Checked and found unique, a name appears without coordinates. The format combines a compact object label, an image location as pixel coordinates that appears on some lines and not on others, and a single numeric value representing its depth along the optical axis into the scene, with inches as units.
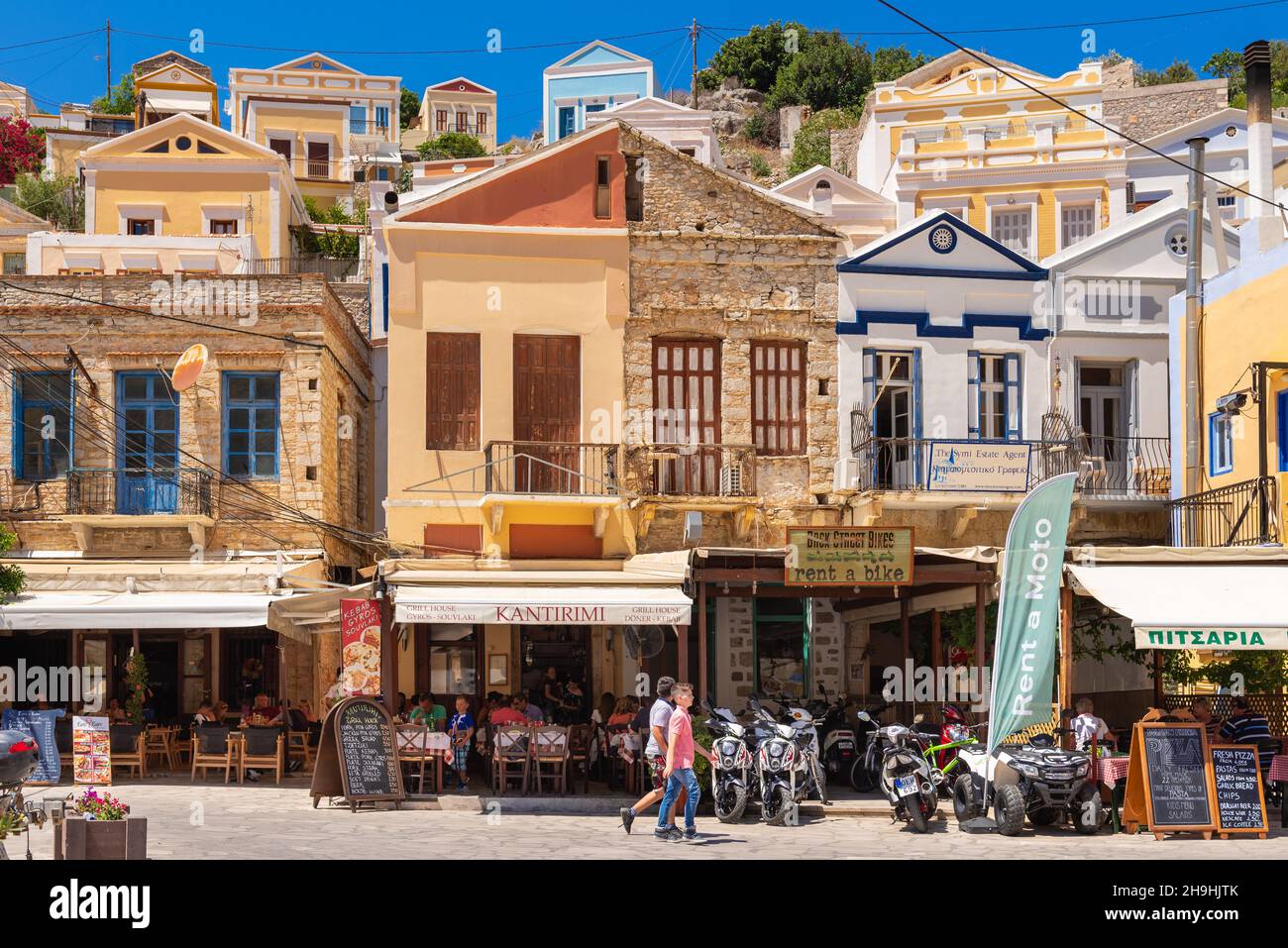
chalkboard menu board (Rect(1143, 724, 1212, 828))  608.4
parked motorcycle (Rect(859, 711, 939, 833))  649.0
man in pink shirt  584.7
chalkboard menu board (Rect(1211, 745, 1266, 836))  607.8
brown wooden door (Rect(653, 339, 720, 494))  914.1
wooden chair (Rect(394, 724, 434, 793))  749.3
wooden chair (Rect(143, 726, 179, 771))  858.8
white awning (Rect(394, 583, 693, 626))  732.0
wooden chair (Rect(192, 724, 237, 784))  814.5
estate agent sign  899.4
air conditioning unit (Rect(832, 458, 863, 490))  908.6
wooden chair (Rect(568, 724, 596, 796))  804.6
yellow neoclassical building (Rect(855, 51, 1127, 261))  1644.9
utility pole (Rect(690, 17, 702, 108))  2849.4
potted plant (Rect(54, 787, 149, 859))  422.4
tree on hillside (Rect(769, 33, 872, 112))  2942.9
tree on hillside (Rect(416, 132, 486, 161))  2539.4
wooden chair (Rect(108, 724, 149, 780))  823.1
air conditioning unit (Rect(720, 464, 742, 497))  893.8
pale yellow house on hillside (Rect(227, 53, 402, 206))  2321.6
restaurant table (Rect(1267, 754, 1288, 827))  658.2
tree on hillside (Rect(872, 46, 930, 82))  2883.9
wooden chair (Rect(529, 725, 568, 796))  763.4
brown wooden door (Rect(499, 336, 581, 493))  905.5
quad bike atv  620.7
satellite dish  901.2
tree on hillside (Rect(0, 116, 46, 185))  2283.5
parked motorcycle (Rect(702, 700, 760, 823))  682.2
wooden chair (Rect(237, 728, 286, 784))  806.5
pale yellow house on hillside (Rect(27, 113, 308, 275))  1569.9
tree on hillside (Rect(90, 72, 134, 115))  2628.0
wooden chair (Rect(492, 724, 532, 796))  760.3
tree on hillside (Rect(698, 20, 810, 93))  3125.0
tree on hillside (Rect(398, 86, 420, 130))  3070.9
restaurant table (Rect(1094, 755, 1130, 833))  645.3
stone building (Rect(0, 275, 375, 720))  922.7
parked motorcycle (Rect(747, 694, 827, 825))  677.9
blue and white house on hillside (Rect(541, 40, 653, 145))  2447.1
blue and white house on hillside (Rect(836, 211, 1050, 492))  933.8
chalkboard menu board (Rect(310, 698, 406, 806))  693.9
